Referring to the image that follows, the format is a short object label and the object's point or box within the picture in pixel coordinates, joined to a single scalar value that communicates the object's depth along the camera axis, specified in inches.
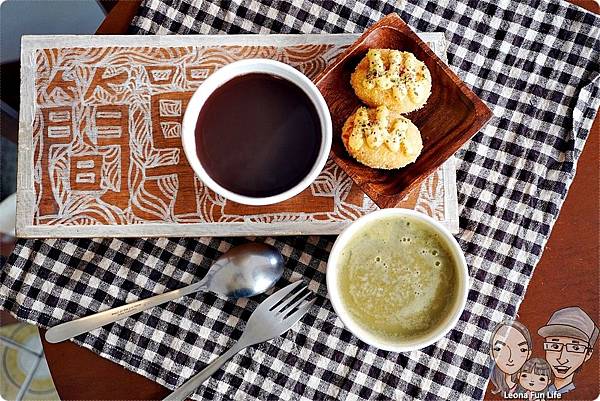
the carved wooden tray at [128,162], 43.7
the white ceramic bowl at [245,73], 38.2
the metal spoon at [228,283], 43.2
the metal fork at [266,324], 43.6
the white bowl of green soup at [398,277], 39.4
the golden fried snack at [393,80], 40.5
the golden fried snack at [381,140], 39.8
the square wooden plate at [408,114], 40.8
